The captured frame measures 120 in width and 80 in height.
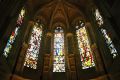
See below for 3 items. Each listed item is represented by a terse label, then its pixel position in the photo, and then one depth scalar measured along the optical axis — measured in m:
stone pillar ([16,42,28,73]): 5.35
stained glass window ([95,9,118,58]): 5.36
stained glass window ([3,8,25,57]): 5.36
